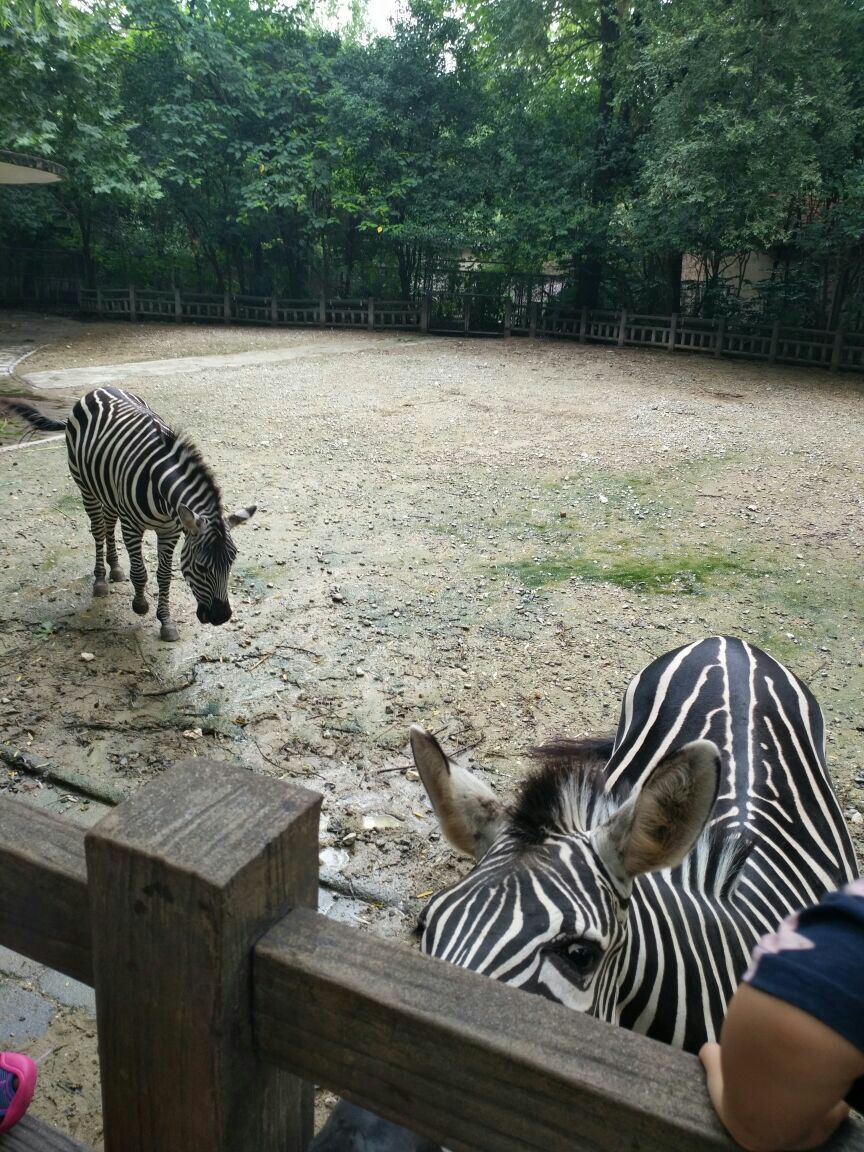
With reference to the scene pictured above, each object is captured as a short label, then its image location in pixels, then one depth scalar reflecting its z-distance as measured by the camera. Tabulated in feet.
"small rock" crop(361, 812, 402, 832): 11.44
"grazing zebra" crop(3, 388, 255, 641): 15.48
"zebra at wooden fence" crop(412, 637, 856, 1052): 4.58
